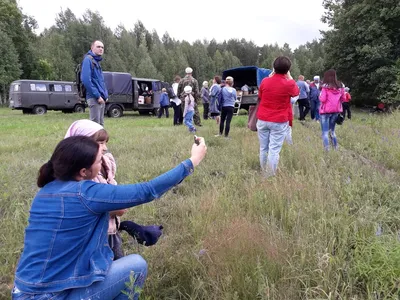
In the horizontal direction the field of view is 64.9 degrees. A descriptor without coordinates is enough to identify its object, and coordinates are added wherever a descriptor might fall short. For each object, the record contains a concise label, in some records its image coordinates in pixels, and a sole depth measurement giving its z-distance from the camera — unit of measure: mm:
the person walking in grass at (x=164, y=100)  15609
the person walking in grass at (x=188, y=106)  8805
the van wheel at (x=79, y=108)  20867
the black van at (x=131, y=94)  17578
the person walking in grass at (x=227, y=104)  7645
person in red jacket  4215
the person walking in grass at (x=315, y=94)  12453
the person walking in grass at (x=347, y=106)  11992
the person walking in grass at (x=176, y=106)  11133
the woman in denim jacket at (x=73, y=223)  1495
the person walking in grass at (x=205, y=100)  14688
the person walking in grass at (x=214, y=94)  10094
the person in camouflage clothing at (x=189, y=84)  9461
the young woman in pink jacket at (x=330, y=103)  6004
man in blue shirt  5031
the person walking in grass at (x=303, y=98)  11836
